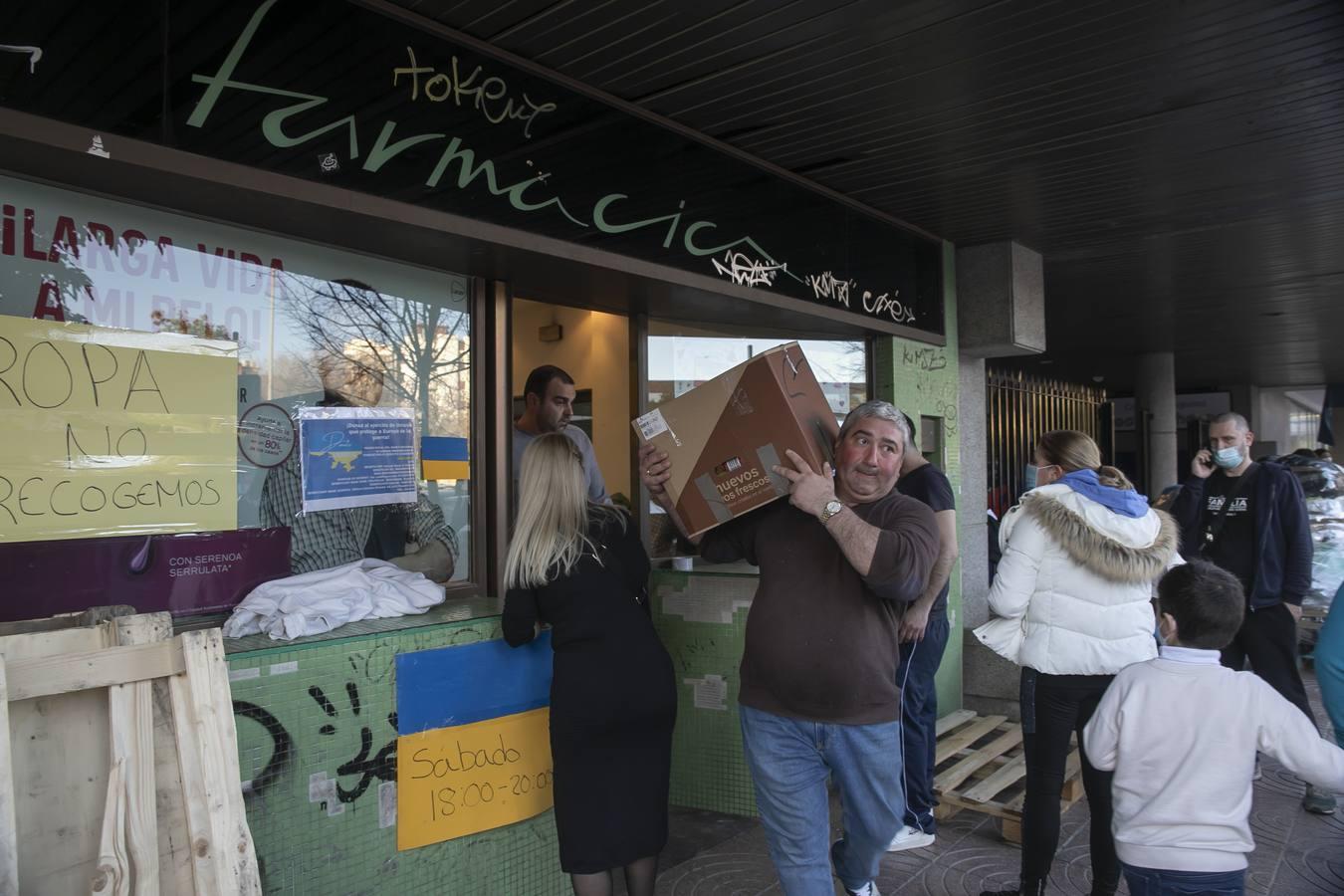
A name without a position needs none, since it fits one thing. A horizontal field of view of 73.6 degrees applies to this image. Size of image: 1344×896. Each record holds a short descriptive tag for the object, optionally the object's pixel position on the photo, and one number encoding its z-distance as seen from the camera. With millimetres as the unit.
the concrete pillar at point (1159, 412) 14109
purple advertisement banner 2729
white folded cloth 2982
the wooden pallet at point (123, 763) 1840
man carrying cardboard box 2617
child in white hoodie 2334
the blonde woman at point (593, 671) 2887
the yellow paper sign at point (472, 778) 3084
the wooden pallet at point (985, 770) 4324
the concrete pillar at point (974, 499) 6605
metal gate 8719
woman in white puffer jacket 3123
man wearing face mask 4520
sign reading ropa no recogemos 2705
